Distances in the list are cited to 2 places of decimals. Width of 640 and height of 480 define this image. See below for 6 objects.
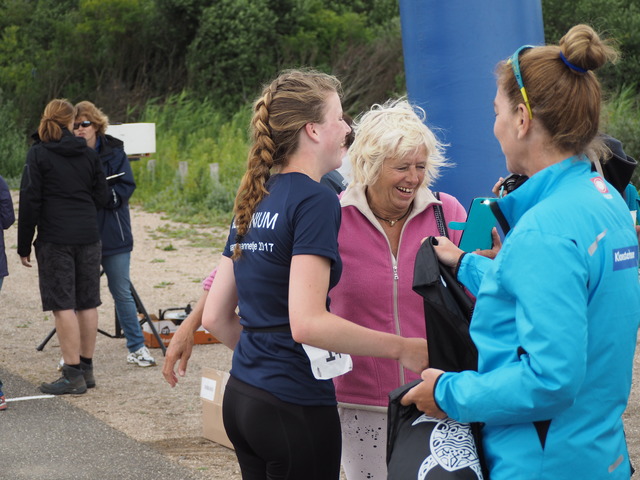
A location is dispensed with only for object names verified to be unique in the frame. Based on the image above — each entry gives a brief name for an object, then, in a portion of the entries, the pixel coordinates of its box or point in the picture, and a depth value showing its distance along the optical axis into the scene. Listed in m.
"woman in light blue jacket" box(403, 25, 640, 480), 1.78
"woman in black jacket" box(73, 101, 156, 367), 6.97
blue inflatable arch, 4.38
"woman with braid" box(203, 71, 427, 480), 2.38
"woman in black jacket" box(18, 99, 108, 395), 6.39
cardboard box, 5.02
